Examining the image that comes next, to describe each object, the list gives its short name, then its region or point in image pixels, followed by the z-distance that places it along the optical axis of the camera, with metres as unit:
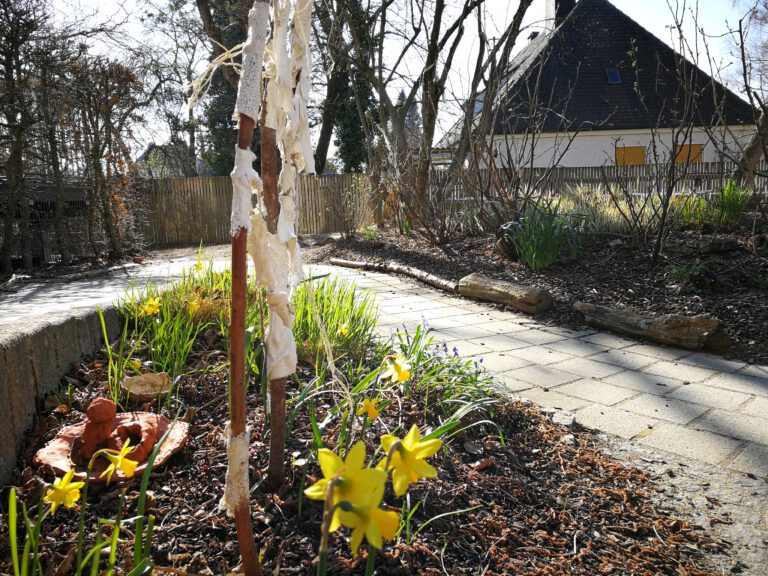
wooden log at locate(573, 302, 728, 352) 4.02
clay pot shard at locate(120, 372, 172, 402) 1.89
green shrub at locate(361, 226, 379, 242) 8.93
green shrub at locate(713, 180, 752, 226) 6.32
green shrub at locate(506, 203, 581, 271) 5.76
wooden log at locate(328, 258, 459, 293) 6.11
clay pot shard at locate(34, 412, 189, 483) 1.47
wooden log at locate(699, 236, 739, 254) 5.26
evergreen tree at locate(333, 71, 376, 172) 16.80
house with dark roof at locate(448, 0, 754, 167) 18.45
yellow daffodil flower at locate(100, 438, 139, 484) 1.04
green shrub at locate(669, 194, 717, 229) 6.42
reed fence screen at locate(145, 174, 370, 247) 14.05
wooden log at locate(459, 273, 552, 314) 5.00
